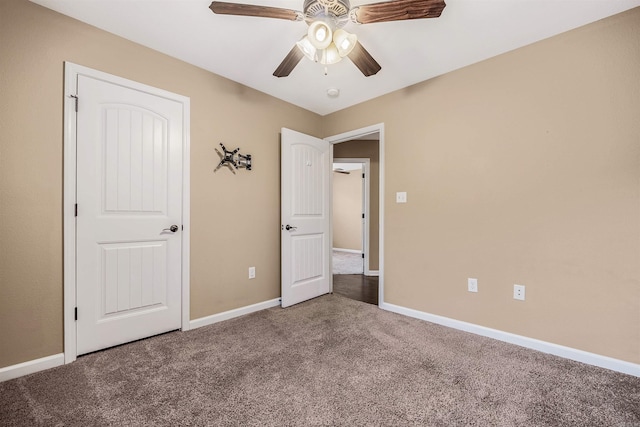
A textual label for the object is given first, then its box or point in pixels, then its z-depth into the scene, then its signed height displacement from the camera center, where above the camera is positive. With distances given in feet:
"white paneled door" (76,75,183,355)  6.51 -0.07
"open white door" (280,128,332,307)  10.23 -0.16
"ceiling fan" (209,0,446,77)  4.91 +3.69
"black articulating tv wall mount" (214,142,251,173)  8.87 +1.76
